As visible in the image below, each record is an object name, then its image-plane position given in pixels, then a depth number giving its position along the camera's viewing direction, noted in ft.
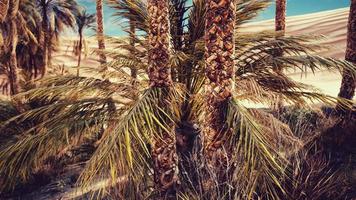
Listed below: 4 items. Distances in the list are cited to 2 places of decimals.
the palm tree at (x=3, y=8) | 49.78
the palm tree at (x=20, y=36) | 55.88
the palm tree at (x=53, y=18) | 74.02
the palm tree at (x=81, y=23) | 108.47
